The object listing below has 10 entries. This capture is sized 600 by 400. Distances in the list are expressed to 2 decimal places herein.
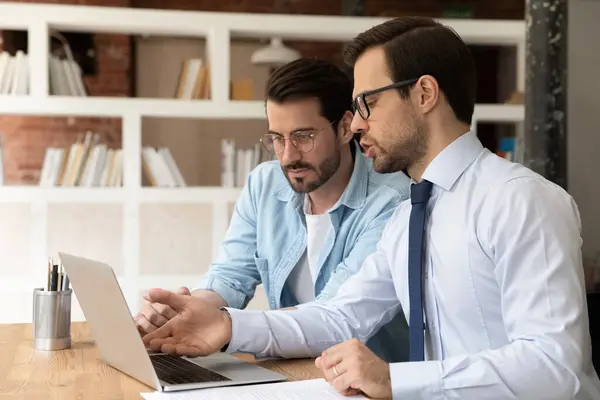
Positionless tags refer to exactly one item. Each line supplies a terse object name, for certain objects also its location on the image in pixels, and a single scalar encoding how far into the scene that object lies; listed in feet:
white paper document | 7.35
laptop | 7.57
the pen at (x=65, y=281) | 8.78
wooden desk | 7.55
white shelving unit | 15.93
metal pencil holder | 8.68
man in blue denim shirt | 9.61
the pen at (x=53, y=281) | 8.75
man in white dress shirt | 7.32
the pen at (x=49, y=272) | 8.76
